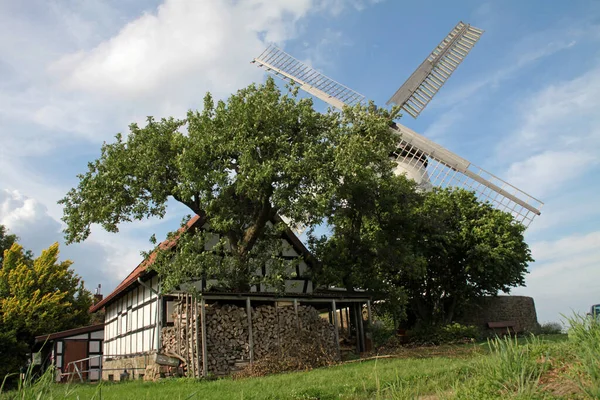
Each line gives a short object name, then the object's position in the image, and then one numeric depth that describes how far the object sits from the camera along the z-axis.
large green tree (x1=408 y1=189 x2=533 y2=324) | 23.22
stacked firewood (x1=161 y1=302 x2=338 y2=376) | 14.20
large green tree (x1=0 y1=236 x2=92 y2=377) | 22.95
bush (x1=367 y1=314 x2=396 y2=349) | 17.80
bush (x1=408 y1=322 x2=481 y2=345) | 21.53
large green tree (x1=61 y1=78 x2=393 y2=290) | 14.20
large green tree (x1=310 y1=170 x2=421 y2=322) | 17.28
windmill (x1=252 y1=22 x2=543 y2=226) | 25.50
